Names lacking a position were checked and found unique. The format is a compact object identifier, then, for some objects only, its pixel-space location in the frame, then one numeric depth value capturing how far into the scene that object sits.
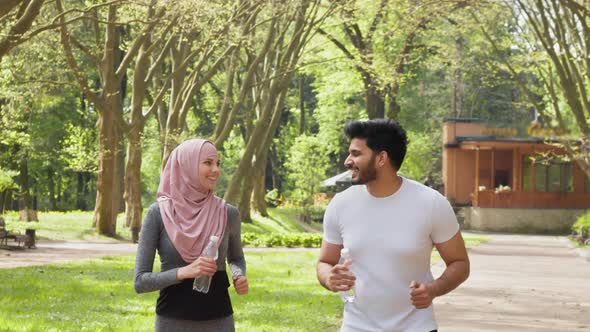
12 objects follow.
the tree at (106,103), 29.23
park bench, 28.61
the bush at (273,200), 61.54
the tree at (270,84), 33.38
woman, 5.24
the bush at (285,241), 33.19
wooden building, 57.00
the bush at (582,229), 39.44
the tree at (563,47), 29.08
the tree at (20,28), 16.17
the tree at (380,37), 31.33
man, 4.81
